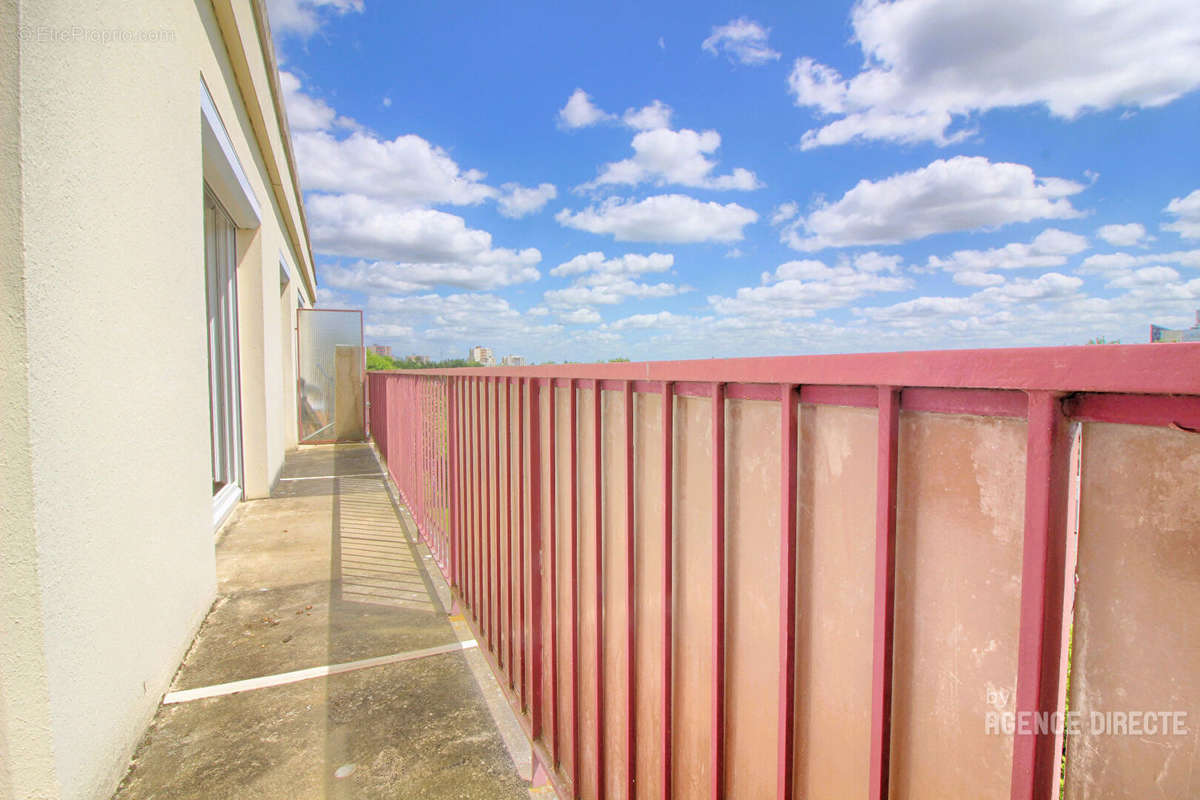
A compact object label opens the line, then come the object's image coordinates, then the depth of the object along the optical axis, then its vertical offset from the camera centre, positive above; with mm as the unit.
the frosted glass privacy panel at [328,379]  13930 -164
